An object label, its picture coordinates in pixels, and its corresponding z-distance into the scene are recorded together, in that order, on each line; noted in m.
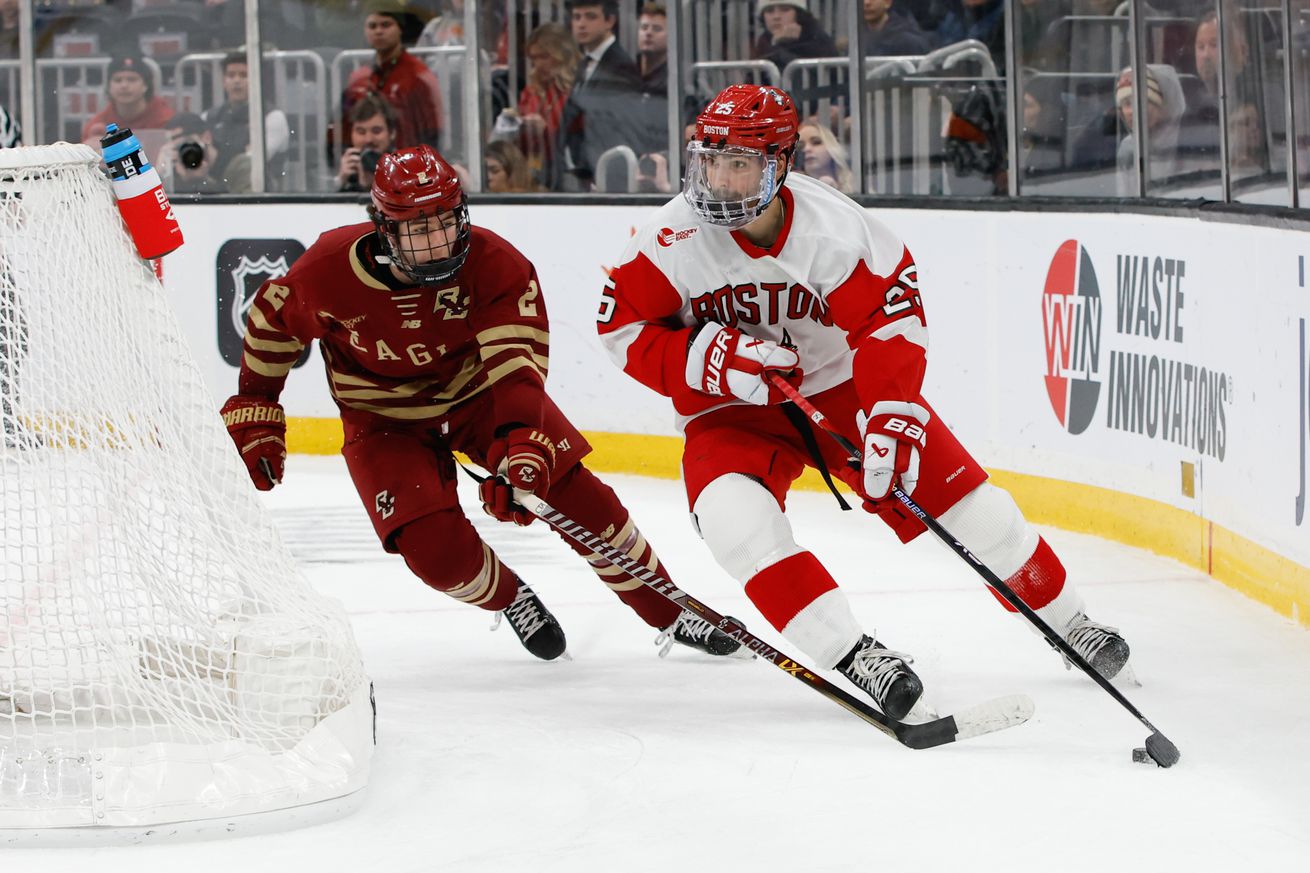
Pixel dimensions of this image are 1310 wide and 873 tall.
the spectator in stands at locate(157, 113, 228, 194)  14.10
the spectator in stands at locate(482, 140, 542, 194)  13.30
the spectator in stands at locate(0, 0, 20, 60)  14.30
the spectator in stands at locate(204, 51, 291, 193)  13.95
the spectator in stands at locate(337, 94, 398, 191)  13.91
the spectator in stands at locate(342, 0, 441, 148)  13.69
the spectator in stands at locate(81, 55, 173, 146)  14.41
